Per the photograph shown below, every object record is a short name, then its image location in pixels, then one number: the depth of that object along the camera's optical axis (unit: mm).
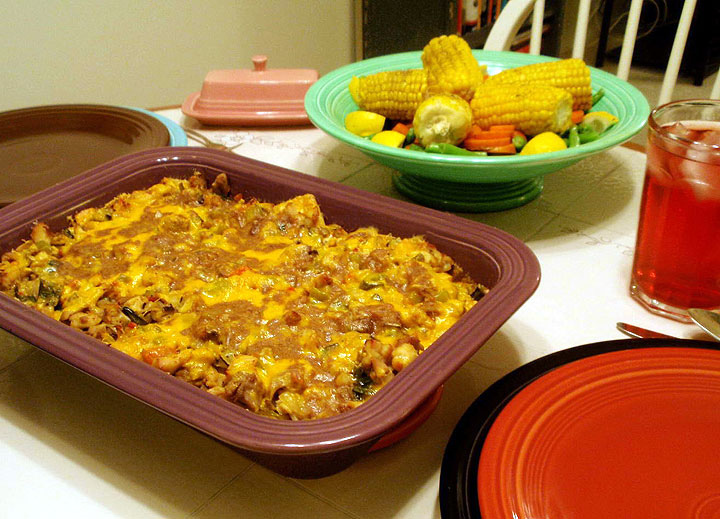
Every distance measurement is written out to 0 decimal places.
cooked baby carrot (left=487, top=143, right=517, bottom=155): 1172
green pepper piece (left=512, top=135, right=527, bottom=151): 1185
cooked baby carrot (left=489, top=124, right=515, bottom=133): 1201
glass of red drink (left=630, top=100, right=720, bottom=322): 845
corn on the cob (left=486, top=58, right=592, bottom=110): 1275
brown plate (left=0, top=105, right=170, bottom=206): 1291
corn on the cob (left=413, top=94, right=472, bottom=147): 1170
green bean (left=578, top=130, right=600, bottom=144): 1223
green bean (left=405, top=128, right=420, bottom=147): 1253
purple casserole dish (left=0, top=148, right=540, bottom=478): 582
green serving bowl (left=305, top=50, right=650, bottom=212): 1053
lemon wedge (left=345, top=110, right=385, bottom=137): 1304
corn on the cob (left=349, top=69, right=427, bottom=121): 1292
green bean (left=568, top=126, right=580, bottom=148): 1194
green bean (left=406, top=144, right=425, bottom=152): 1208
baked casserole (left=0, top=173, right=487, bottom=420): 741
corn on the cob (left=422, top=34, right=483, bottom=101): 1272
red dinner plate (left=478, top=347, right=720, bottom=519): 586
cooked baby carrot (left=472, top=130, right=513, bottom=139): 1196
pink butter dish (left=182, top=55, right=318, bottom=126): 1601
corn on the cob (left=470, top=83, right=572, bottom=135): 1188
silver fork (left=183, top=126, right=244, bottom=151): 1494
